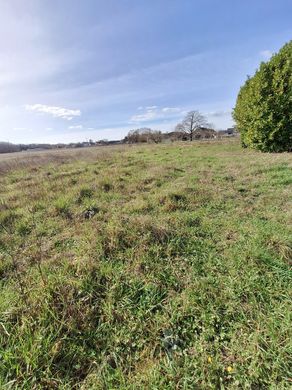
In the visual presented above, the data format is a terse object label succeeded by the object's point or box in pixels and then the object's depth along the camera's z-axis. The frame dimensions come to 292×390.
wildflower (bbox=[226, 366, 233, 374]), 1.59
